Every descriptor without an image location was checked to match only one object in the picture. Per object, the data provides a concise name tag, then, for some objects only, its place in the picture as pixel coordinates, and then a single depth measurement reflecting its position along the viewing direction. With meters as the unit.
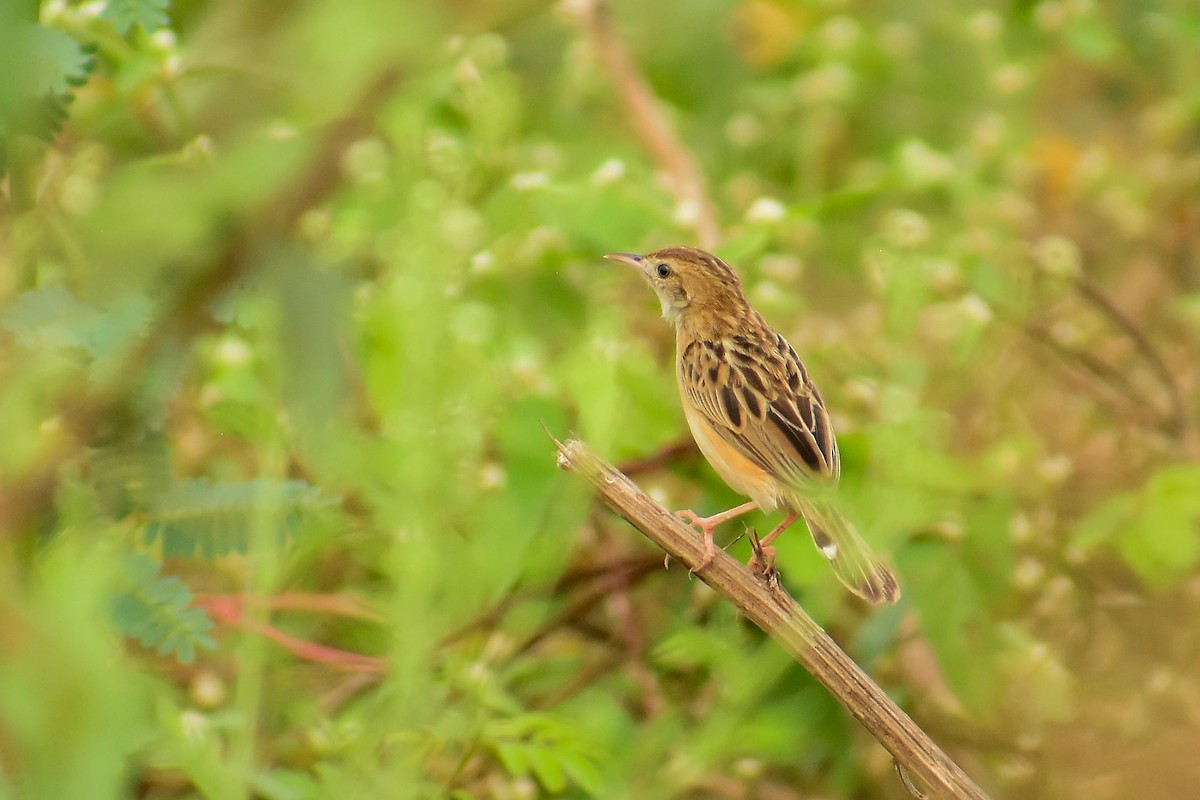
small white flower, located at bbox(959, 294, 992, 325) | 8.27
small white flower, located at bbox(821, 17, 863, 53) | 11.68
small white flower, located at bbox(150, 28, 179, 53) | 7.07
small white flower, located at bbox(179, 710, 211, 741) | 4.67
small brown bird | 5.73
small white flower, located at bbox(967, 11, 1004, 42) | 11.48
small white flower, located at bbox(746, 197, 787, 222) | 7.75
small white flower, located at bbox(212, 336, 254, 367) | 6.89
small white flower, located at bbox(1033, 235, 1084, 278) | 9.50
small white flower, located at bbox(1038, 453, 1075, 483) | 8.79
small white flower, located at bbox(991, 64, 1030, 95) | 11.73
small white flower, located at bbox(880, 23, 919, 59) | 12.31
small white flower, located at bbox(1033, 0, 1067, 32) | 11.34
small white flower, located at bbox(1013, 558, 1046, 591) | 8.55
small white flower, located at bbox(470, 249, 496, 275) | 7.99
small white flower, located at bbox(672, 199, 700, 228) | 8.45
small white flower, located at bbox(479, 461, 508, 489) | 7.73
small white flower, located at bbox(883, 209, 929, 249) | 8.64
